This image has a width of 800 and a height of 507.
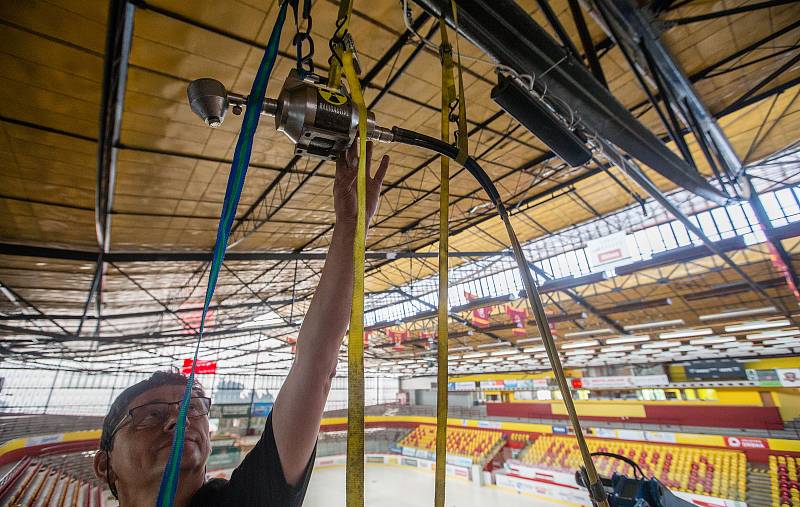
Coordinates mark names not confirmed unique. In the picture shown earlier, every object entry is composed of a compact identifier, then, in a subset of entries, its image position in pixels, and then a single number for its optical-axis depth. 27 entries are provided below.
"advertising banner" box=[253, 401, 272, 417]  26.14
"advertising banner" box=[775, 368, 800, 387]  19.33
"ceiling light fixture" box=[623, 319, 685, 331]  17.01
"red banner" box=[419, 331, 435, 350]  27.11
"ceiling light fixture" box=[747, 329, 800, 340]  18.91
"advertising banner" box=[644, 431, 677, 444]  18.86
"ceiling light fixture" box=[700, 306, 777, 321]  15.58
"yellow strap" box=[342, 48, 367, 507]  0.79
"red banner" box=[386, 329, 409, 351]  20.49
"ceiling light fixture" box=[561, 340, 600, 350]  23.93
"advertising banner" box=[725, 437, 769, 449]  16.38
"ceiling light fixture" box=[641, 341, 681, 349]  22.61
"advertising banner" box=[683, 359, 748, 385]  23.34
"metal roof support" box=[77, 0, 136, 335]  4.57
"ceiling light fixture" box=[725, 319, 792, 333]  17.84
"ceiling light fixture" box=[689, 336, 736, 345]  21.00
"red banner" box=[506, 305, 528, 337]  17.26
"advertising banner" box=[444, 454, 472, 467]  24.25
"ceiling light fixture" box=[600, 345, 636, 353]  24.59
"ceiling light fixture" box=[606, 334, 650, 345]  22.12
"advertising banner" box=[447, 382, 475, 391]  37.66
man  1.26
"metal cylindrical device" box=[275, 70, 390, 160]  1.21
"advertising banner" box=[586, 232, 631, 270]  11.23
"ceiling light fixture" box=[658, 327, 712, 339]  19.07
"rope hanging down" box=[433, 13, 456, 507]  1.10
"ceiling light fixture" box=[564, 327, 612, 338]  22.03
